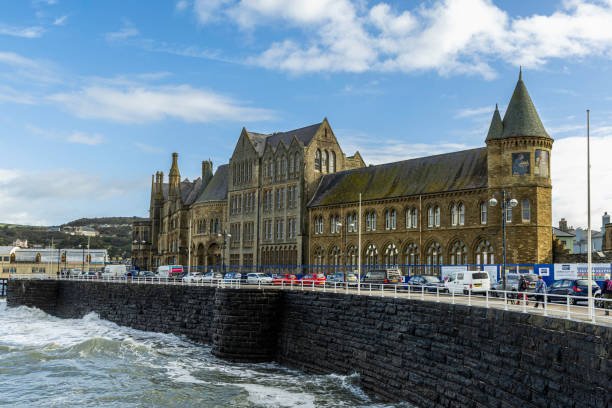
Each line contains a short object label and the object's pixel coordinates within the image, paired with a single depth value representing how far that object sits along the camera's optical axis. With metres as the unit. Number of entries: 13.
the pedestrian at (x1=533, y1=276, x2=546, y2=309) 24.92
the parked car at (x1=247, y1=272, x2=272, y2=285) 51.39
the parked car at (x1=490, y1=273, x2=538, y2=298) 35.95
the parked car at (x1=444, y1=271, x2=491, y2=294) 35.22
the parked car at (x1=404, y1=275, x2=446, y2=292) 40.72
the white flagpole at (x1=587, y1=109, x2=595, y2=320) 18.04
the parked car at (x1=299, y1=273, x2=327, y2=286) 45.16
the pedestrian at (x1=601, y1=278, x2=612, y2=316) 26.34
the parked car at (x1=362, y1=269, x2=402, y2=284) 43.84
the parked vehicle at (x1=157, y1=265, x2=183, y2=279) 81.82
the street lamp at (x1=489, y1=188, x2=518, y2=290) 30.76
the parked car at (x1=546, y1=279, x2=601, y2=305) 29.87
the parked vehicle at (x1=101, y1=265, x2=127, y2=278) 95.59
